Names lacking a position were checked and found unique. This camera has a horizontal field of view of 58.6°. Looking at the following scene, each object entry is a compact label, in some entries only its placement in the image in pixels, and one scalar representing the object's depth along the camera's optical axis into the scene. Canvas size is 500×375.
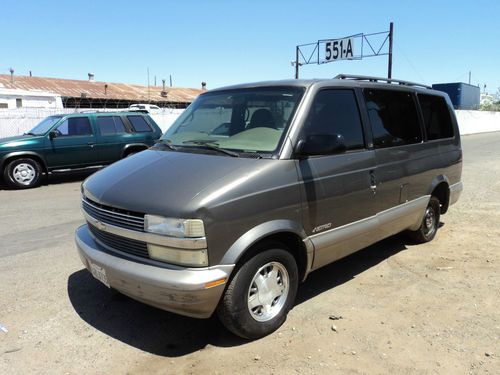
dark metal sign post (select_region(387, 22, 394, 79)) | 23.34
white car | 26.11
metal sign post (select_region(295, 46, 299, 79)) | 26.98
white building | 27.52
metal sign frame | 23.39
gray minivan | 3.06
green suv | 10.87
